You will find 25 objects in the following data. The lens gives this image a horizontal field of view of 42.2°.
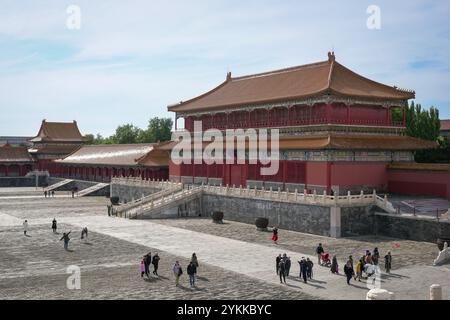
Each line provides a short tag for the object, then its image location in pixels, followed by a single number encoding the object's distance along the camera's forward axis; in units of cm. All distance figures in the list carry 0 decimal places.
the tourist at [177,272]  2434
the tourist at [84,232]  3647
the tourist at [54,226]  3944
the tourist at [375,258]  2623
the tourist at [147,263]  2572
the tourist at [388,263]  2647
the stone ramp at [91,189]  7359
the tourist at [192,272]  2389
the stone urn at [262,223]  4034
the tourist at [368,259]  2595
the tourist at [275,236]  3481
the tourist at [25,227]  3900
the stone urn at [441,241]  3058
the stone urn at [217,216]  4475
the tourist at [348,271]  2430
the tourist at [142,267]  2559
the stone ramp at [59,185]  8419
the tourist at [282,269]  2475
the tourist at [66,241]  3322
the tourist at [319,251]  2847
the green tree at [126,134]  13012
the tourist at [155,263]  2605
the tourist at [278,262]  2558
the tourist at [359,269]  2506
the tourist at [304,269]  2478
